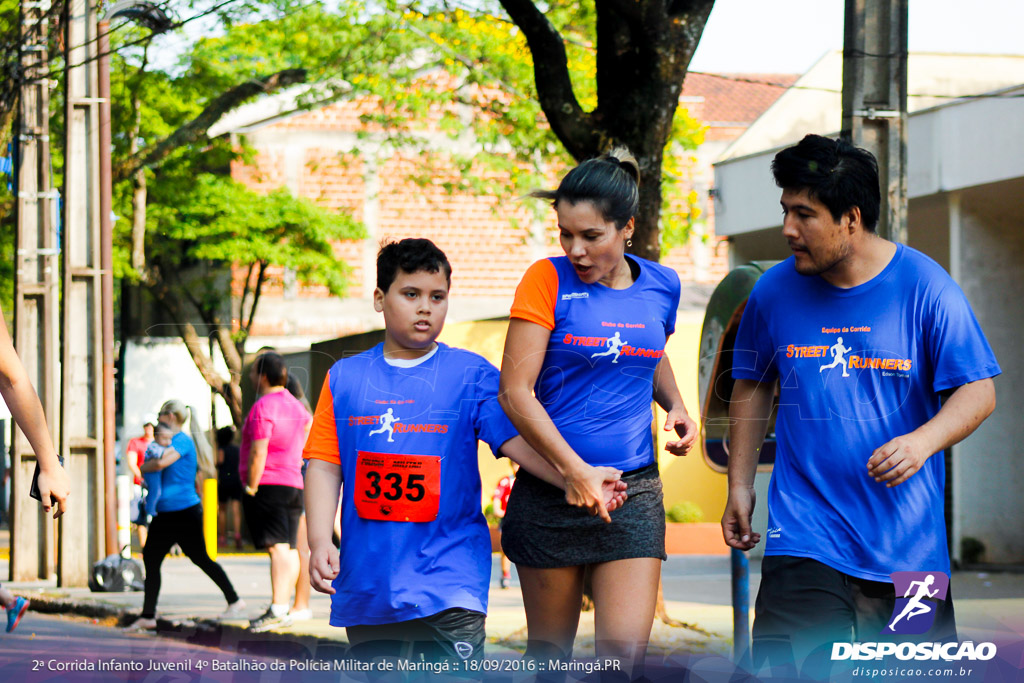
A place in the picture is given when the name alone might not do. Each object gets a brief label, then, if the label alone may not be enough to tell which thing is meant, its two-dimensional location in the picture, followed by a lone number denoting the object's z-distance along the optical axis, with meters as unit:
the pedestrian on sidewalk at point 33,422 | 7.32
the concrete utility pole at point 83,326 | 24.43
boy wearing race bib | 7.56
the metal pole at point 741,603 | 12.56
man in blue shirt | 7.01
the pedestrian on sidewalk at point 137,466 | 26.56
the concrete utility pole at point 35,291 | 25.36
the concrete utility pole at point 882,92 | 12.31
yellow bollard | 28.43
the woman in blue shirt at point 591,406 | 7.71
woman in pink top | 16.91
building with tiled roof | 49.04
